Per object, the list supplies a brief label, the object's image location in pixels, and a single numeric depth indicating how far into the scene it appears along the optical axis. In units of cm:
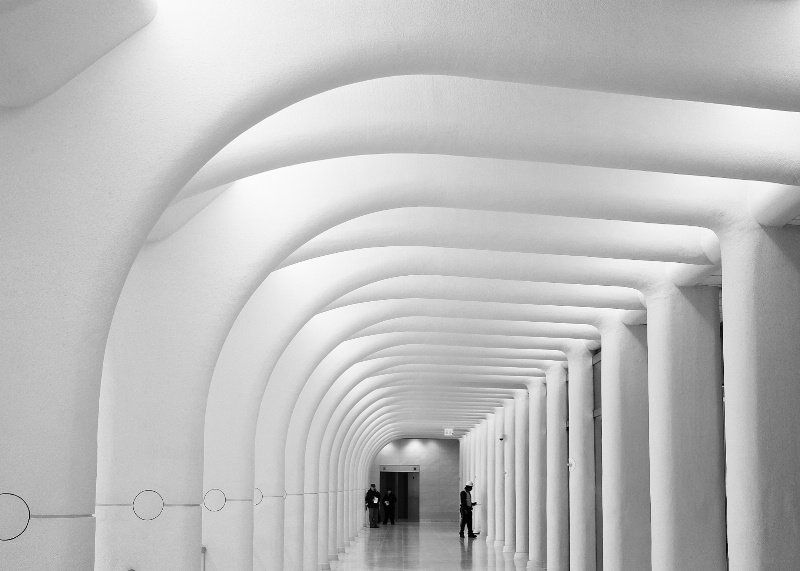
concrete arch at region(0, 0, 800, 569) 562
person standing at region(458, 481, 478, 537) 3700
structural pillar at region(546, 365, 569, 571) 2205
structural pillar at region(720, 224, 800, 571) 998
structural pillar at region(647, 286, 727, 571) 1293
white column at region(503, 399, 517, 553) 3123
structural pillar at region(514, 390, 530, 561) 2861
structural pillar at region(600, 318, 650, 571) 1595
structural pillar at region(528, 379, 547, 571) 2511
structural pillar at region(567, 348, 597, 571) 1936
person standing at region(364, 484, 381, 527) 4853
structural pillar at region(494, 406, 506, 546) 3419
